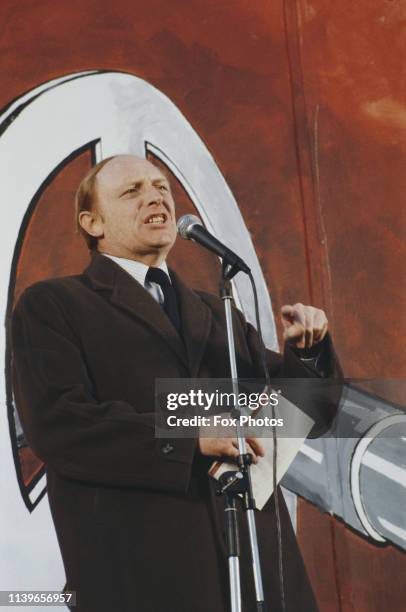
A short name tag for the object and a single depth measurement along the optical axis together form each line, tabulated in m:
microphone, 5.87
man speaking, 5.93
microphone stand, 5.74
